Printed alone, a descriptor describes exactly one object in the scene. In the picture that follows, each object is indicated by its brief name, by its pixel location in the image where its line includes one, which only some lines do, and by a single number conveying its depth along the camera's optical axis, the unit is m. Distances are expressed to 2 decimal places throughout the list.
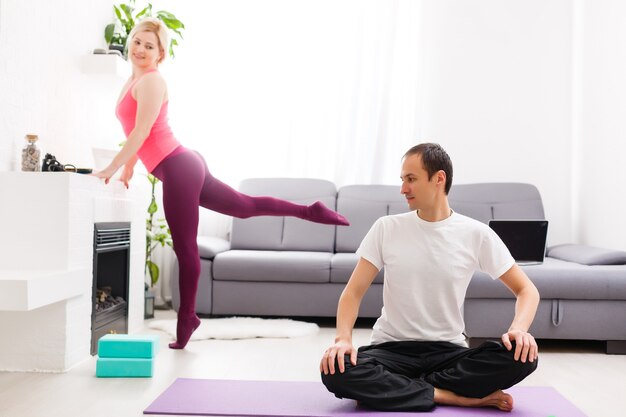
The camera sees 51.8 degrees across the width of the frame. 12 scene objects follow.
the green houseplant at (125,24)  4.25
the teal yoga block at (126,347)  2.72
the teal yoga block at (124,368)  2.70
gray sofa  3.41
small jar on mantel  3.02
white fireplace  2.81
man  2.08
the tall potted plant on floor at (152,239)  4.52
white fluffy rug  3.56
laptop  3.71
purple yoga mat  2.12
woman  3.17
